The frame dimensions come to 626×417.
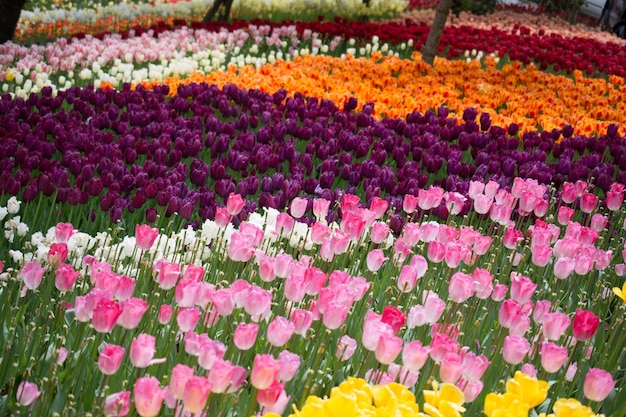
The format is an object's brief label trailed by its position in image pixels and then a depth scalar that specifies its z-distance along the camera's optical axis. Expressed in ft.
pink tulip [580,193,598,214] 15.76
